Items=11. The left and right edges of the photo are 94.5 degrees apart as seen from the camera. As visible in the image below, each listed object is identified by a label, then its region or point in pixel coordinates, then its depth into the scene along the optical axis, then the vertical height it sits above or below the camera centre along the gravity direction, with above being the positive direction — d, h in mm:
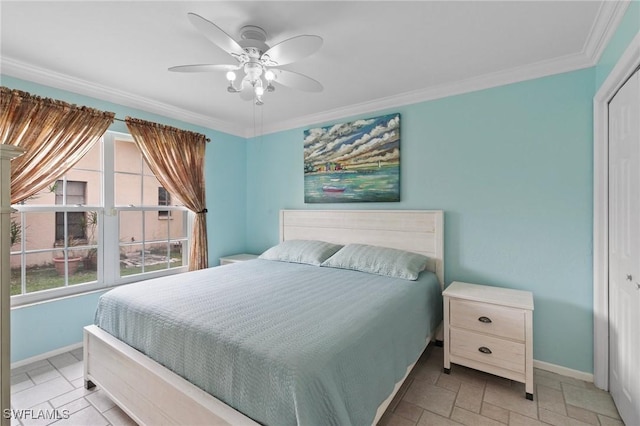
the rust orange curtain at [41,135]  2199 +618
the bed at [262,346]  1210 -666
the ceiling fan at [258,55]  1554 +915
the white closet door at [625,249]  1557 -219
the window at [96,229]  2521 -169
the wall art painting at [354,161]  2998 +552
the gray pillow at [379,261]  2455 -436
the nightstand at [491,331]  1982 -848
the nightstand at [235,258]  3700 -599
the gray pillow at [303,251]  3000 -421
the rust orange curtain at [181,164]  3047 +533
